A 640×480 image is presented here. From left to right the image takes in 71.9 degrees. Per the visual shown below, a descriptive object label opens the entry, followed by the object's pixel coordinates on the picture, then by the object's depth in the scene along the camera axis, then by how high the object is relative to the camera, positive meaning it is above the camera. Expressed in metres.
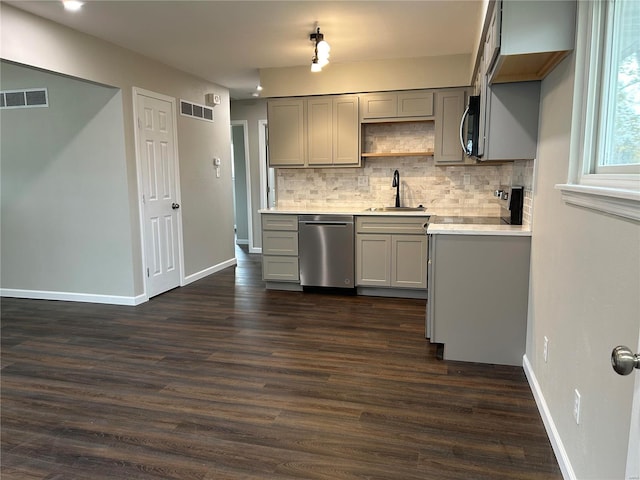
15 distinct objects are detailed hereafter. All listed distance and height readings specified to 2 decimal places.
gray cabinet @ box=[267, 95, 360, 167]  4.84 +0.58
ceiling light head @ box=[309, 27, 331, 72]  3.61 +1.09
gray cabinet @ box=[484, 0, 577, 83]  1.98 +0.69
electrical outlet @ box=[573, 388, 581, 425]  1.71 -0.87
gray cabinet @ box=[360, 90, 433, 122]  4.63 +0.82
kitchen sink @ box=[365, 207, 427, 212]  4.85 -0.29
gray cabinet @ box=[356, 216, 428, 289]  4.45 -0.70
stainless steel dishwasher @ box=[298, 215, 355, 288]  4.65 -0.71
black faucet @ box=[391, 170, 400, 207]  4.90 +0.00
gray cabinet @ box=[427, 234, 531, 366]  2.83 -0.74
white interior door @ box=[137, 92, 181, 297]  4.51 -0.07
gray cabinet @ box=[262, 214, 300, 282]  4.84 -0.70
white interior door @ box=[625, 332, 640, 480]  0.94 -0.56
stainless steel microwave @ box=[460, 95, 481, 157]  3.11 +0.40
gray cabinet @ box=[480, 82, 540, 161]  2.68 +0.38
